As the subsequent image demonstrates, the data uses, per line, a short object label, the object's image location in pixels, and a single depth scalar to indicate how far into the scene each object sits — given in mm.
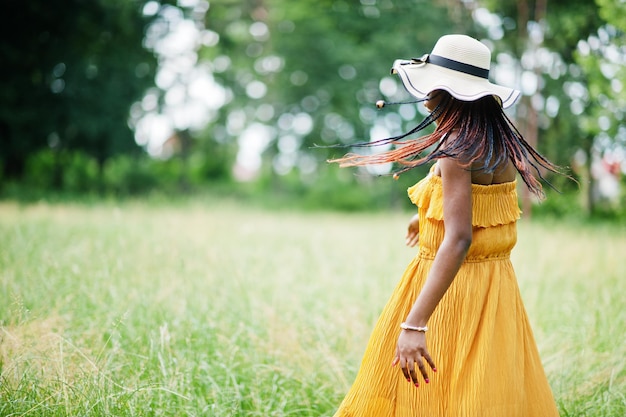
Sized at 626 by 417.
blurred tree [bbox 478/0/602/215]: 16516
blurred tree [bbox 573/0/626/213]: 9598
